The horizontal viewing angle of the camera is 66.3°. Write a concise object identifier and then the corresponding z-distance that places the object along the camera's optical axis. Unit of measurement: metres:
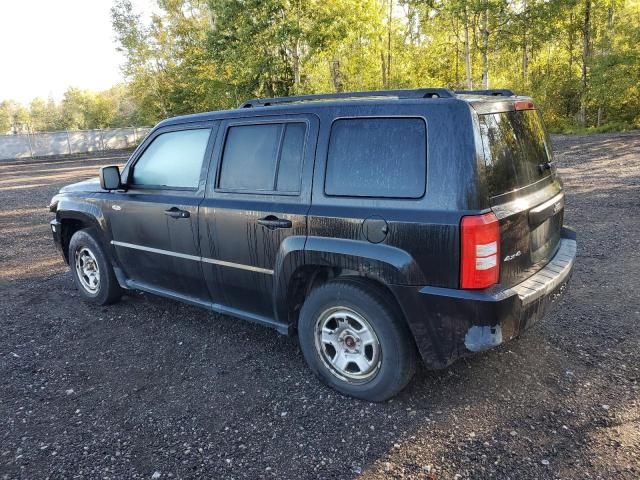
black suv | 2.67
